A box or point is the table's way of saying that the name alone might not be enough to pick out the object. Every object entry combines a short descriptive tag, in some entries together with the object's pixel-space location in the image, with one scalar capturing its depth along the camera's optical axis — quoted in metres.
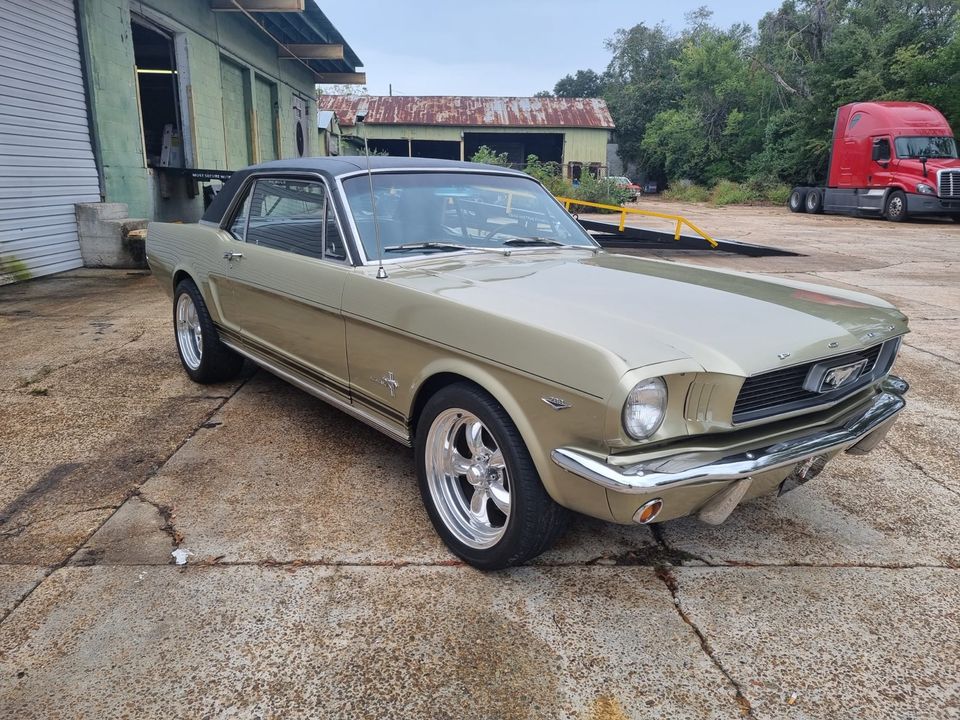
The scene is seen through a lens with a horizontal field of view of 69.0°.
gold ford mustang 2.10
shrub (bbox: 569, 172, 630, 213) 21.75
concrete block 9.40
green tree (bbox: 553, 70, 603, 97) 84.69
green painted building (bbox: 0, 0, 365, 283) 8.27
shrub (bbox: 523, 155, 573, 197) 21.75
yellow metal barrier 11.92
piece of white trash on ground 2.59
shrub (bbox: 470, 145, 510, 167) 20.98
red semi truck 19.00
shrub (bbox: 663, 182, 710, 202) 34.32
